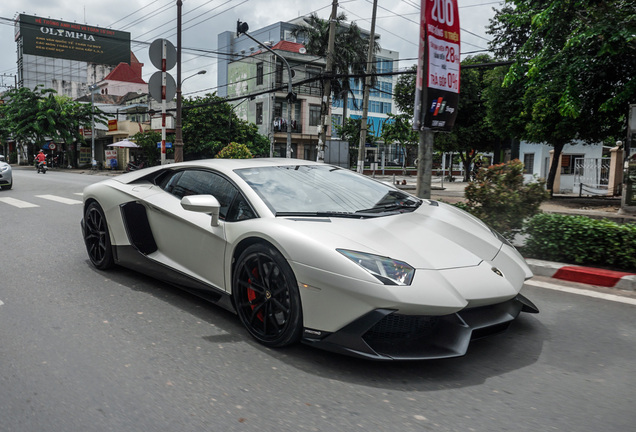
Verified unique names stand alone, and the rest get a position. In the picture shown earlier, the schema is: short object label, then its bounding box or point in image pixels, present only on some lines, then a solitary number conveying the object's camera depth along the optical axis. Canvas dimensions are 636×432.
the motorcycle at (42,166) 31.42
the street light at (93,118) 44.03
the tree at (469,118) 32.16
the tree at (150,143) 39.81
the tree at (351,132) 43.47
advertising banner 7.93
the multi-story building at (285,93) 49.22
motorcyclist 31.47
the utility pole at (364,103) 22.80
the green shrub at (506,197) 6.01
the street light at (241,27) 20.70
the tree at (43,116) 45.75
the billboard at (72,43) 68.88
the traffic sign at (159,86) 10.88
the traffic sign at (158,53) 10.91
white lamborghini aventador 2.87
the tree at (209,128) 38.72
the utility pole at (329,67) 23.69
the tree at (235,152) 23.55
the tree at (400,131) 28.78
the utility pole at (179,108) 17.11
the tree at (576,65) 11.80
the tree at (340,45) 40.47
